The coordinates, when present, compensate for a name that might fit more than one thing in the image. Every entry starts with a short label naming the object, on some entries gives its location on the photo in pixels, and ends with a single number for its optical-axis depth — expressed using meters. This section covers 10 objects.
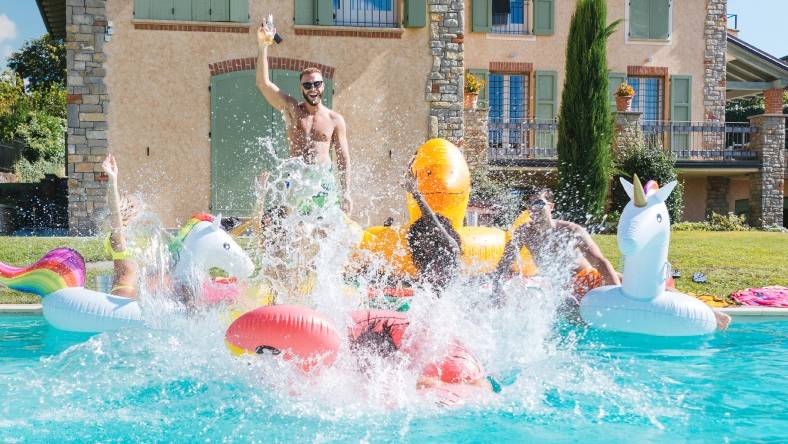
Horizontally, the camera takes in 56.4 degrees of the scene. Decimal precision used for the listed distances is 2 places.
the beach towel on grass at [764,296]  7.26
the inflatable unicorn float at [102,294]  5.60
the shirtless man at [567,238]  6.40
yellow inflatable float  6.38
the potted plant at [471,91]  14.78
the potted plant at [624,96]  16.34
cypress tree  14.71
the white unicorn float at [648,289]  5.64
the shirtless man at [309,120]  5.75
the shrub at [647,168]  15.37
